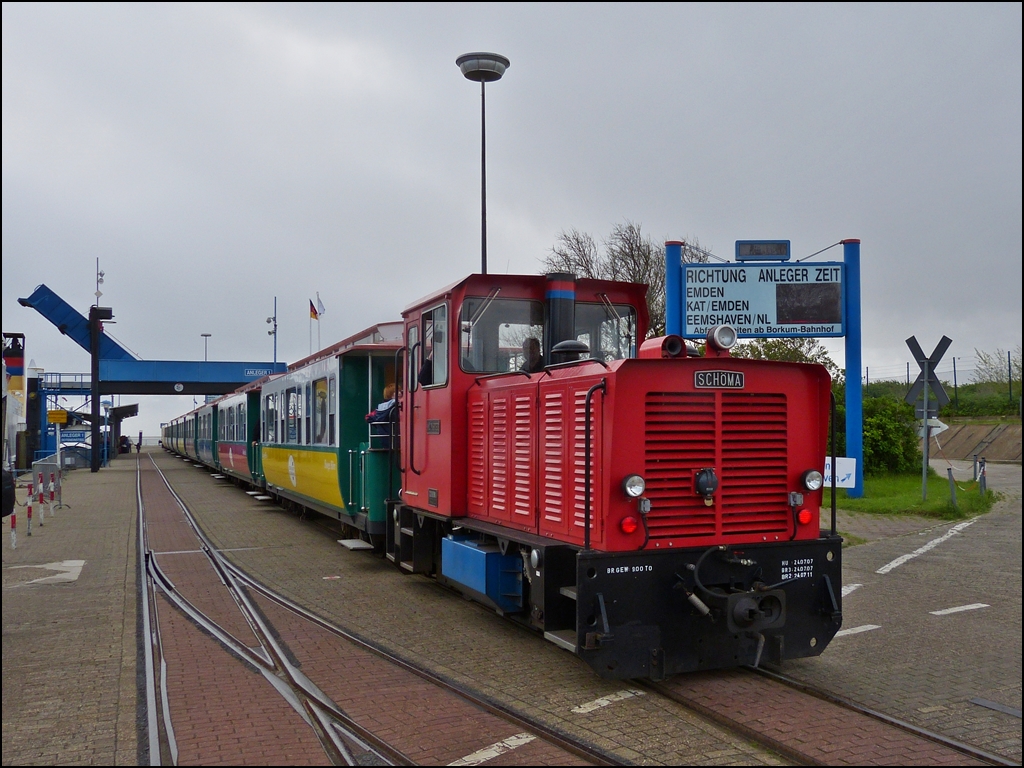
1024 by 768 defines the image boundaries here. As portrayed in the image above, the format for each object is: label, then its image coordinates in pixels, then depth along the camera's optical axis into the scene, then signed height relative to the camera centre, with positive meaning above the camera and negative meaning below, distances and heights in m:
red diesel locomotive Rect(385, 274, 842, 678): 5.58 -0.70
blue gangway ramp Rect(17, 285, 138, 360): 34.53 +4.06
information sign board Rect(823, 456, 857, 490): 14.45 -1.00
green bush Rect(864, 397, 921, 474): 20.59 -0.68
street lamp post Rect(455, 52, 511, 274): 13.55 +5.47
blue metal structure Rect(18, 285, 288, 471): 48.78 +2.01
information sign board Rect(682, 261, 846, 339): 14.72 +1.94
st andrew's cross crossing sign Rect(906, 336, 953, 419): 13.12 +0.53
